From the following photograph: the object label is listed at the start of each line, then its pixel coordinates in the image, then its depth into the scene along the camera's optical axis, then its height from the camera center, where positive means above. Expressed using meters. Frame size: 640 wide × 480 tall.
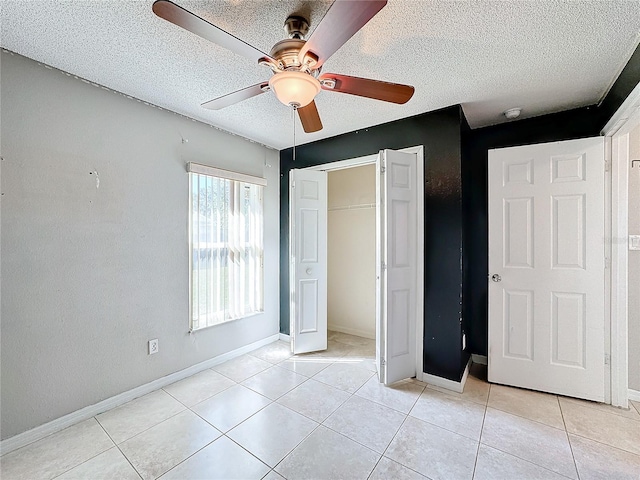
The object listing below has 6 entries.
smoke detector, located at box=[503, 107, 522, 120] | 2.41 +1.12
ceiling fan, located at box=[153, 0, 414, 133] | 0.97 +0.80
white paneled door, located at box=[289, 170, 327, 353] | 3.08 -0.24
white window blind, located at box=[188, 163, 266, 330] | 2.65 -0.06
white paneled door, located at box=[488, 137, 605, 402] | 2.18 -0.25
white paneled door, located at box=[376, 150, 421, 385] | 2.39 -0.24
